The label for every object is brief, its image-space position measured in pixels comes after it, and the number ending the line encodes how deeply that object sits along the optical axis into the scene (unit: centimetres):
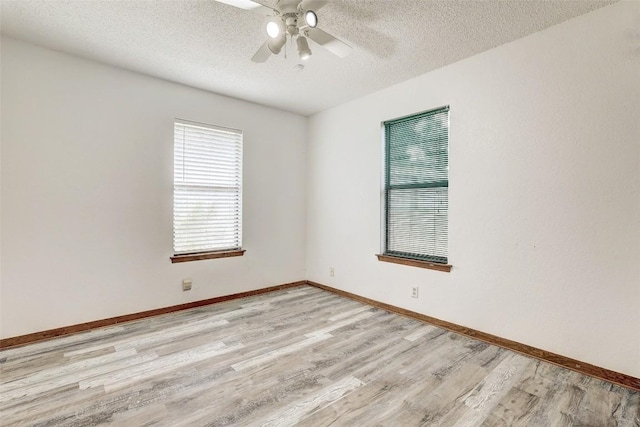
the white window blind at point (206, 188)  355
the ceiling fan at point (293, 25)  184
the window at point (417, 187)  317
